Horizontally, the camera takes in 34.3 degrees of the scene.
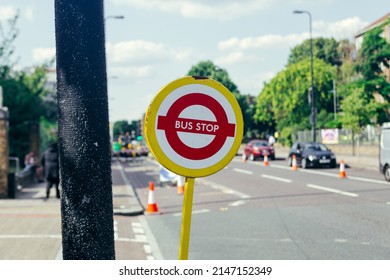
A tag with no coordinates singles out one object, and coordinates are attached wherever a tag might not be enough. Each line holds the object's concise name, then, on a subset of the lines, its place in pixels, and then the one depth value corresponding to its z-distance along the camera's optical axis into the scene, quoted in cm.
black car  3170
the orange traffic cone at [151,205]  1531
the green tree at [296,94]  7012
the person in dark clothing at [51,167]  1827
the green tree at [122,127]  16925
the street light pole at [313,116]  4743
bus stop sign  309
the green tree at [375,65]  4750
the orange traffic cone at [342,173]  2402
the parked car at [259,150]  4588
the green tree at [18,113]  2925
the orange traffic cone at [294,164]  3166
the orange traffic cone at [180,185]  2044
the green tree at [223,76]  9244
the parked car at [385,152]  2131
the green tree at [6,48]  3064
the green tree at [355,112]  3941
